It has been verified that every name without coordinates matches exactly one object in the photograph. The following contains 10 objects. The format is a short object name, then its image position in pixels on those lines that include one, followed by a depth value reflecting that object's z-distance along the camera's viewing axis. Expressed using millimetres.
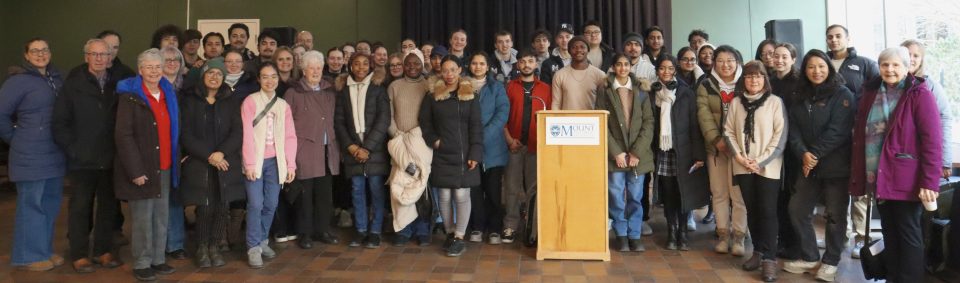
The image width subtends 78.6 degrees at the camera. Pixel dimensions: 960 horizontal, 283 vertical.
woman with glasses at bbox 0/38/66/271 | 3445
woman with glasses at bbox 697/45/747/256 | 3752
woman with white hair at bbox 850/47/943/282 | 2764
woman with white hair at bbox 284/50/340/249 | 3986
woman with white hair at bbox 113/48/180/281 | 3270
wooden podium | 3641
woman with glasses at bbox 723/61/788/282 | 3398
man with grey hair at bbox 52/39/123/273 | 3402
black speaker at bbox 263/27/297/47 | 6492
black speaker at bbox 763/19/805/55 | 5789
